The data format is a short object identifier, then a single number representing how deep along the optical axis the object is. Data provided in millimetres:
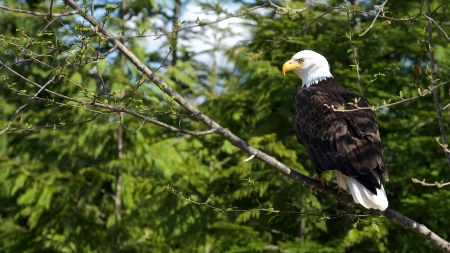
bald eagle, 9344
